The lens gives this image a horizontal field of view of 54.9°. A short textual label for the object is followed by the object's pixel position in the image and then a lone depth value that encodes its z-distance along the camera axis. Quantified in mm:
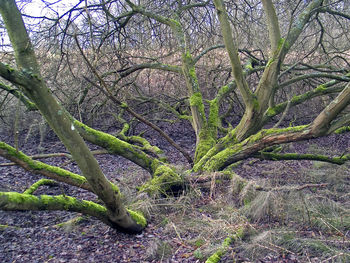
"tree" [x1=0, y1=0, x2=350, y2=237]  2391
